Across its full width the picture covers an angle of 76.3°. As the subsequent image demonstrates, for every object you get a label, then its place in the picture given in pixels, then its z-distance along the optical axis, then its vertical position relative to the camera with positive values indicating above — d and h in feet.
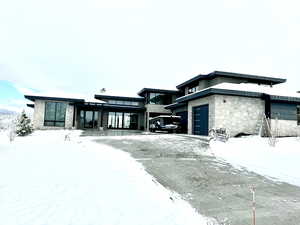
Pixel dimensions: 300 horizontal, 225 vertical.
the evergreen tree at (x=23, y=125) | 55.21 -1.65
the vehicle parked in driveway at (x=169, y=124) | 69.56 -0.37
